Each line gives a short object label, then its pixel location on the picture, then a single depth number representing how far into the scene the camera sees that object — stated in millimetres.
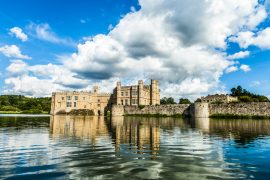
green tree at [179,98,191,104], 107775
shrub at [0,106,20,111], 101256
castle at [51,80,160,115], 90625
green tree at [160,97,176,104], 135125
